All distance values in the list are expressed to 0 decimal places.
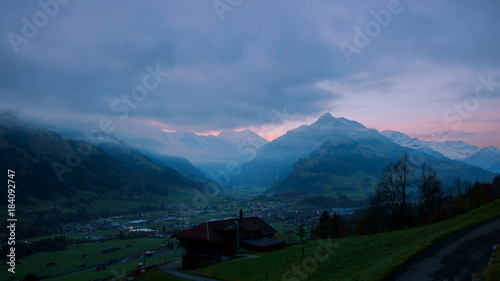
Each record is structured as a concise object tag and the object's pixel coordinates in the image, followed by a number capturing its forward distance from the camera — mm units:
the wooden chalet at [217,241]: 52625
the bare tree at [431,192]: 59481
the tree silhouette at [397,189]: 56500
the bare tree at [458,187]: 68688
